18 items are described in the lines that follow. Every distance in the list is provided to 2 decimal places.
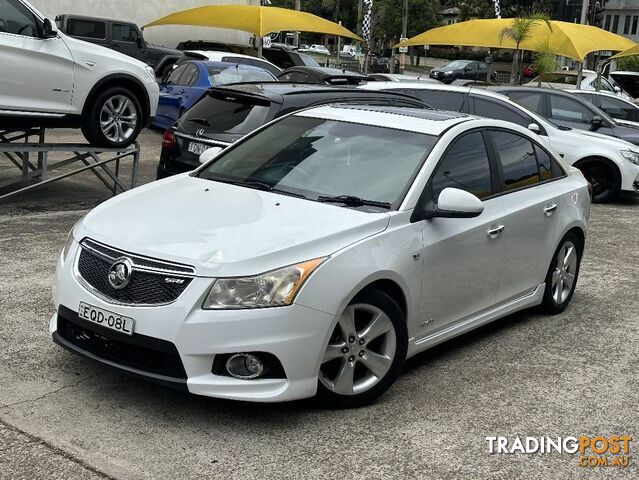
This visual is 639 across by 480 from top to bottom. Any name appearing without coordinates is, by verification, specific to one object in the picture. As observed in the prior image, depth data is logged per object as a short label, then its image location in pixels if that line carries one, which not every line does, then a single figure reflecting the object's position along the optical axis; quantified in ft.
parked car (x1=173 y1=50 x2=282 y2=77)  59.88
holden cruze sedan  14.37
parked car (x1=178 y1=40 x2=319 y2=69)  90.79
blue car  50.65
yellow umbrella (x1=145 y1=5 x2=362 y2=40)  73.67
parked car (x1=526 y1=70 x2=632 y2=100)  83.56
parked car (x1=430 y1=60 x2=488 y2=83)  137.55
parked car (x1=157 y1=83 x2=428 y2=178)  28.68
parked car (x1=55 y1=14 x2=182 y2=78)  85.87
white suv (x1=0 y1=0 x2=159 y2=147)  31.53
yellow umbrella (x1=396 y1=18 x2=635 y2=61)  72.08
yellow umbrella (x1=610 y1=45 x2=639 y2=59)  78.48
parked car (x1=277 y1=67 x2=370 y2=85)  60.73
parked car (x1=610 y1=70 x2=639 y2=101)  101.09
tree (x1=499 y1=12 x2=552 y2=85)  73.15
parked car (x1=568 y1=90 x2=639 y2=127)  57.93
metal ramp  32.14
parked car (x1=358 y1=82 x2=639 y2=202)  42.42
